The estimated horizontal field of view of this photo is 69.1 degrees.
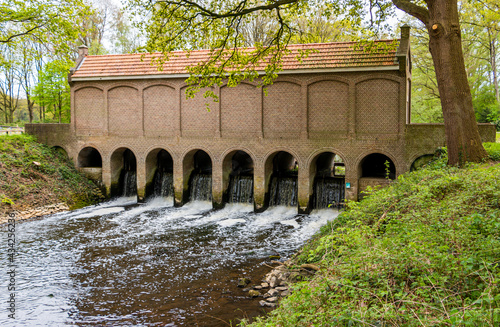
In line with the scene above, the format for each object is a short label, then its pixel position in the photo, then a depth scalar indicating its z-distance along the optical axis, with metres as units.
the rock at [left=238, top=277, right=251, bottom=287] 9.36
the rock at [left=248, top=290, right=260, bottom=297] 8.75
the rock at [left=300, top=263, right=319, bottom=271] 7.73
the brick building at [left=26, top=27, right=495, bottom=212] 16.48
